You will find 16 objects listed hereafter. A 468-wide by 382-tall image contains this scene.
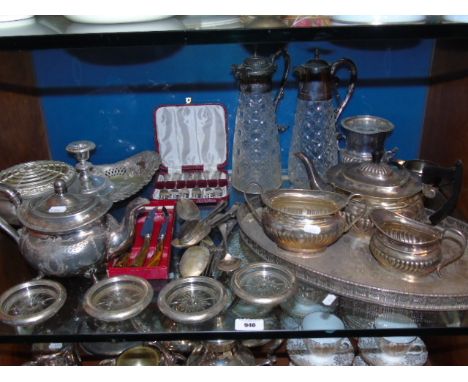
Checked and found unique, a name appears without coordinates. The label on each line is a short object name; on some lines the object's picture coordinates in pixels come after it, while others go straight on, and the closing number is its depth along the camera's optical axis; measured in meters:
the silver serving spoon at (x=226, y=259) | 0.72
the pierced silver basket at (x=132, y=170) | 0.92
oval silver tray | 0.62
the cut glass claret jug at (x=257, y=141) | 0.88
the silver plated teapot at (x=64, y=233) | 0.65
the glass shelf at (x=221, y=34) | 0.57
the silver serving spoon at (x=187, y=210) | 0.82
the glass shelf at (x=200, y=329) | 0.63
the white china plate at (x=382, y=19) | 0.58
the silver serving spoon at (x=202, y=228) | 0.76
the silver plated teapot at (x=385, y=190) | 0.71
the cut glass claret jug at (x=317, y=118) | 0.85
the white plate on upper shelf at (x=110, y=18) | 0.58
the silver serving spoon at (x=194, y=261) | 0.71
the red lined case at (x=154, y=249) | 0.70
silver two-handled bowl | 0.67
